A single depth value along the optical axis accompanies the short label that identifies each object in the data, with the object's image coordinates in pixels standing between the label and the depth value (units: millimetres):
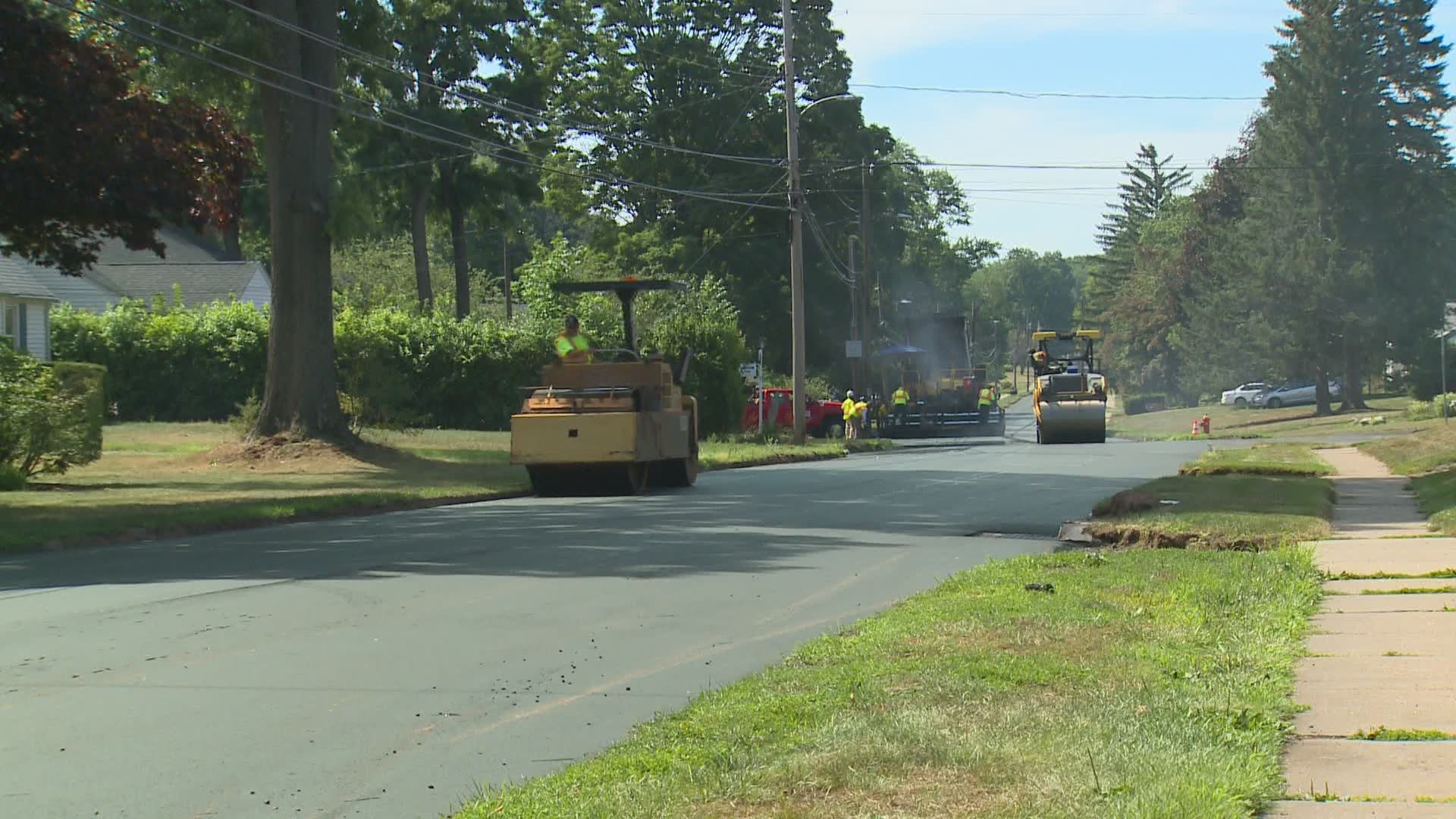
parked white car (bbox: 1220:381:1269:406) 95062
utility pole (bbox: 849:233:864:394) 65750
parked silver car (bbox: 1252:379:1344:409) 90000
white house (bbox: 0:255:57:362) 47844
